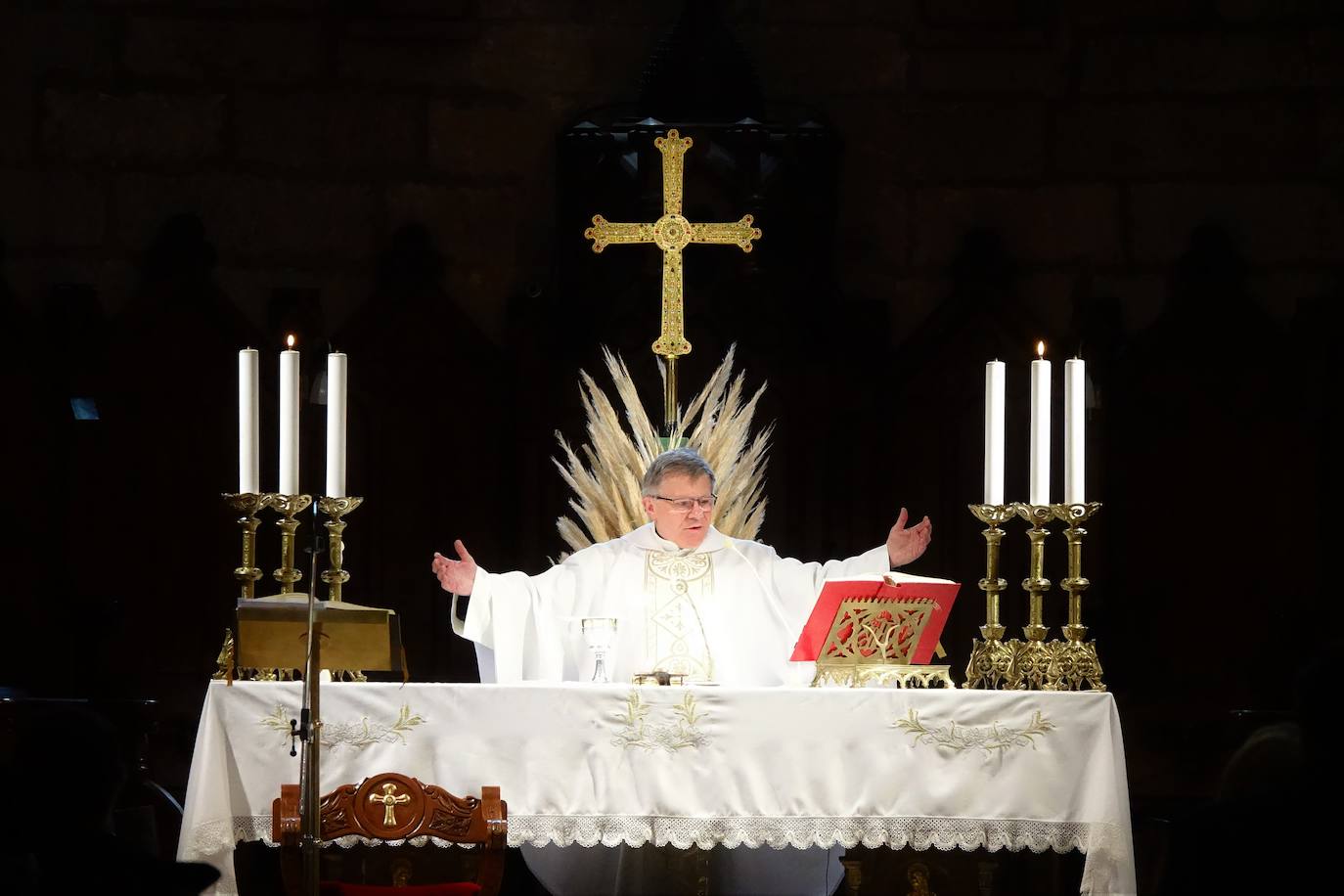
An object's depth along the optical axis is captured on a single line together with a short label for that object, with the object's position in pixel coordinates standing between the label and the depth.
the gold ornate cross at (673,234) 15.17
